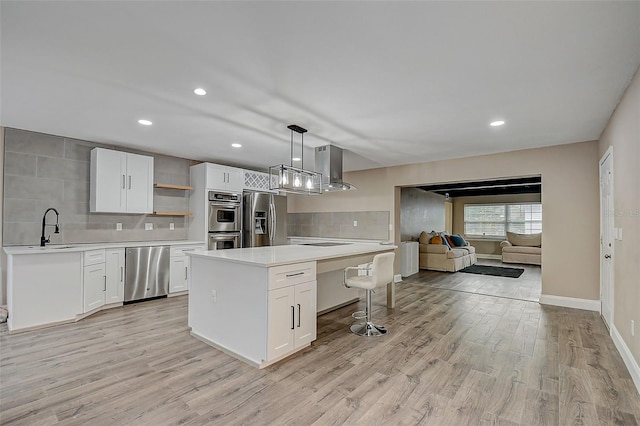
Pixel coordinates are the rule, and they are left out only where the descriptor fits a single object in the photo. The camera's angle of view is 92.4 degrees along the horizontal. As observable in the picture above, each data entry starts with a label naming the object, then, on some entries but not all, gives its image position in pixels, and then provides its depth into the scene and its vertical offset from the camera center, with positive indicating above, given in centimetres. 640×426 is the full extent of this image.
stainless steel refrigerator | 597 -5
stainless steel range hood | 460 +76
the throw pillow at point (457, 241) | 866 -66
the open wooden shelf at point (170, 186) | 512 +51
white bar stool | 323 -70
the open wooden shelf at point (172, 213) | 520 +5
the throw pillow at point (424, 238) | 788 -53
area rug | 722 -133
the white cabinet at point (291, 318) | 262 -93
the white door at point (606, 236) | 337 -20
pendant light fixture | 378 +50
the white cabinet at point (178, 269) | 489 -86
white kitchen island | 262 -78
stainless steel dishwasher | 445 -85
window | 998 -4
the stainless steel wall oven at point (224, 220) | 551 -7
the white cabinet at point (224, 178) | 546 +71
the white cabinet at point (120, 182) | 443 +51
